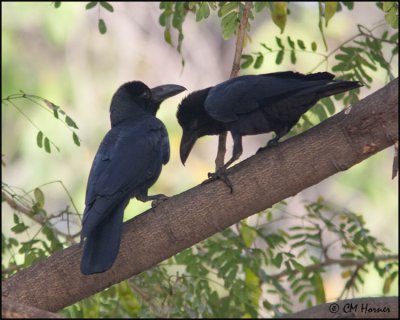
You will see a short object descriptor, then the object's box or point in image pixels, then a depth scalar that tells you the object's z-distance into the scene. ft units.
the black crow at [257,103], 29.45
